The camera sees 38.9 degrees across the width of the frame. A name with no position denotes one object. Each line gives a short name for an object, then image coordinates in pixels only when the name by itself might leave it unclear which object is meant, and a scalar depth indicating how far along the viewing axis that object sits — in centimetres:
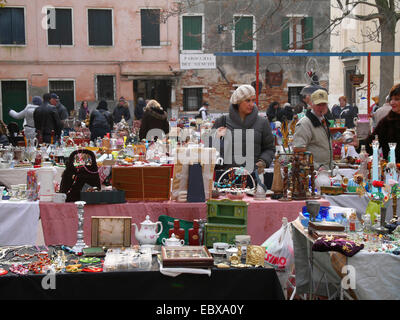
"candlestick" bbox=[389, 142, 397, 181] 451
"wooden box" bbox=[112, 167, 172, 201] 437
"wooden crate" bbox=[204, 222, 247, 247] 365
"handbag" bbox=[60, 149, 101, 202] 434
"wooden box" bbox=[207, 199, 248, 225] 375
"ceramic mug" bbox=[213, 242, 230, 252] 345
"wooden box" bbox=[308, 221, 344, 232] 336
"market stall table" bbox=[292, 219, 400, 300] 301
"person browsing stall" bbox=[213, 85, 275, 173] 489
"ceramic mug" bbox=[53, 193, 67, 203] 435
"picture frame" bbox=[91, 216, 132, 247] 355
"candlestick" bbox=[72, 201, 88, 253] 348
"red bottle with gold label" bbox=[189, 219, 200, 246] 365
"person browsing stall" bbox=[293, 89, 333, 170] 488
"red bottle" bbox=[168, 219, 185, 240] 364
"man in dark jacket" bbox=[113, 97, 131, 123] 1420
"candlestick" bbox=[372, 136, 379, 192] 451
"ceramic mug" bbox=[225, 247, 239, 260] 336
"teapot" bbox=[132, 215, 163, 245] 361
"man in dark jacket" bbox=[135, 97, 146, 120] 1565
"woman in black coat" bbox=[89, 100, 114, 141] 1003
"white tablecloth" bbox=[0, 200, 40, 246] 438
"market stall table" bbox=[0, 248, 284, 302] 304
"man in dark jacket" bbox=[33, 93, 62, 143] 977
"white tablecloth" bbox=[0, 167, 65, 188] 647
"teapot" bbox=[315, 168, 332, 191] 462
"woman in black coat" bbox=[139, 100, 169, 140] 839
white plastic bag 339
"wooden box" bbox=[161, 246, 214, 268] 310
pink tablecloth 429
